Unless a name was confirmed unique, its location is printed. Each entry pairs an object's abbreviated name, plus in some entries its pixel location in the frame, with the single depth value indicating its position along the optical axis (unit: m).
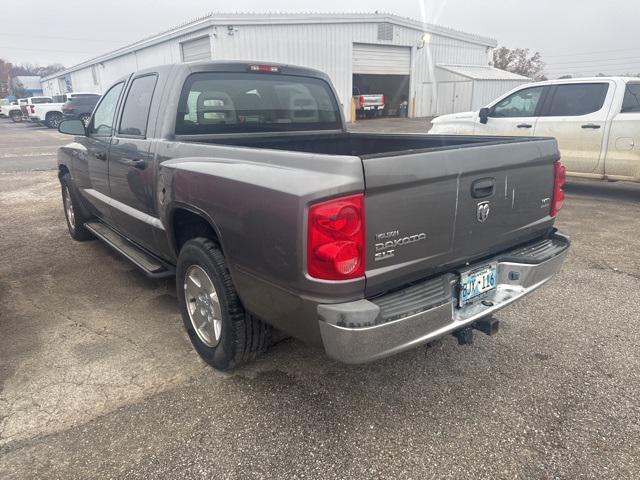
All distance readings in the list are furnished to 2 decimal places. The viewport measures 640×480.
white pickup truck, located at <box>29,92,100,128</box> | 27.11
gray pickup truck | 1.99
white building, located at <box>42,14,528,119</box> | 21.80
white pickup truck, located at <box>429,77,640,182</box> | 6.83
